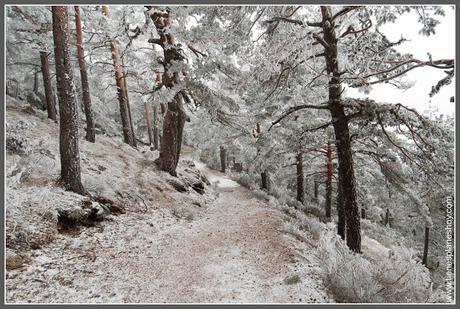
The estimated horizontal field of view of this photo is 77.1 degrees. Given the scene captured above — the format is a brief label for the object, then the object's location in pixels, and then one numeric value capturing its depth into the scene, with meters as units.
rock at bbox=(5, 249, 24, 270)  4.43
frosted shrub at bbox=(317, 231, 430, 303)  4.63
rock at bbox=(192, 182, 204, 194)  13.41
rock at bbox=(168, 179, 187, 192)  11.56
